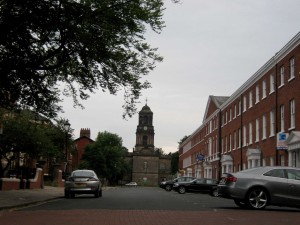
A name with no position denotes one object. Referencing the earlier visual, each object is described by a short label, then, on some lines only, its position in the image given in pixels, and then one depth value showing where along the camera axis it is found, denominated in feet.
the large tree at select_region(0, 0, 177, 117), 60.85
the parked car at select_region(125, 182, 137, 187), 410.02
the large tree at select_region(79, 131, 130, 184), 359.46
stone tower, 436.35
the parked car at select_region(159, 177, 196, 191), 183.09
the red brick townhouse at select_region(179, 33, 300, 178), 112.88
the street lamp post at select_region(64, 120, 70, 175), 114.38
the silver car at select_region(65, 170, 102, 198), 87.86
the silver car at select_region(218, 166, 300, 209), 55.88
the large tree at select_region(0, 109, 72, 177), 135.23
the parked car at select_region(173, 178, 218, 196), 129.68
